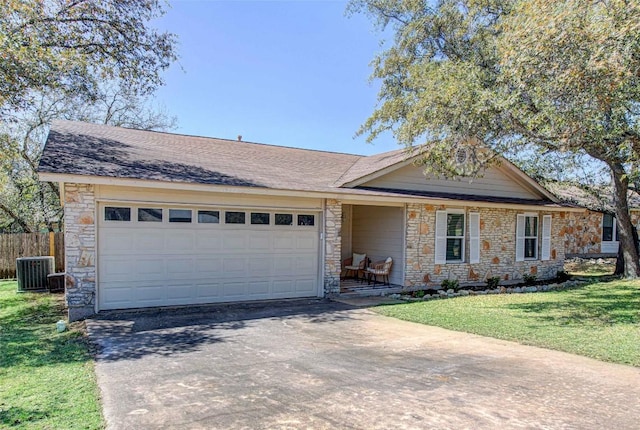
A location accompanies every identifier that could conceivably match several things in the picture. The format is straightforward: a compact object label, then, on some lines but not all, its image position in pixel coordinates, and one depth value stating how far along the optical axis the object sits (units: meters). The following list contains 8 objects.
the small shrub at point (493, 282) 13.43
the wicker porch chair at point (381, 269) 12.45
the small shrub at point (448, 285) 12.66
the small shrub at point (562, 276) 15.34
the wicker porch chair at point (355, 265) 13.42
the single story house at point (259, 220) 8.67
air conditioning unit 12.13
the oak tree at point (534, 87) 6.60
